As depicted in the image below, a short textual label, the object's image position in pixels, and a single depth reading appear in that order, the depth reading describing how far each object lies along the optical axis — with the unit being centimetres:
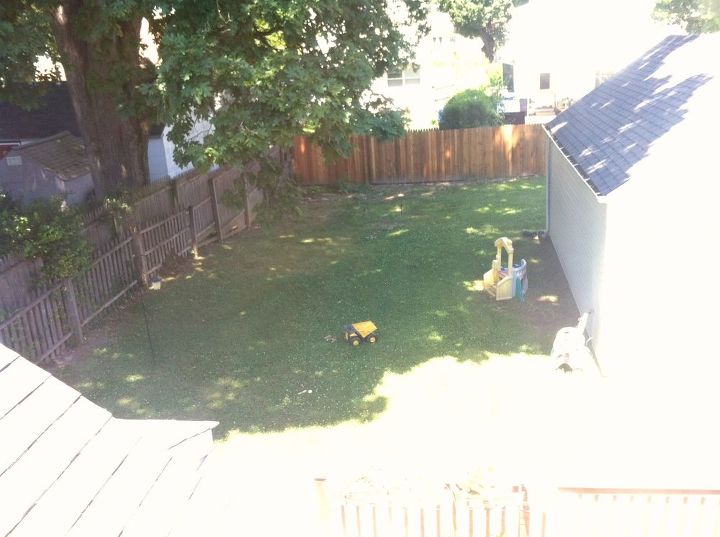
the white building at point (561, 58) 4688
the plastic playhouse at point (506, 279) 1245
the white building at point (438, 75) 4259
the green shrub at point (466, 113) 2638
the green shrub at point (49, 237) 1021
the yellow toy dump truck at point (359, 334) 1085
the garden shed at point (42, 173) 2014
